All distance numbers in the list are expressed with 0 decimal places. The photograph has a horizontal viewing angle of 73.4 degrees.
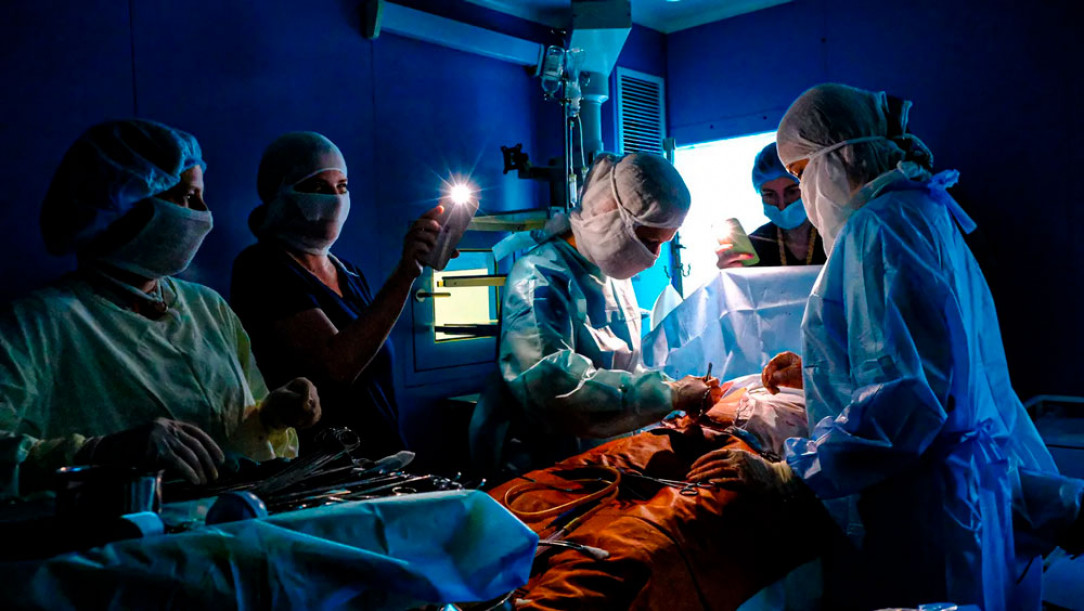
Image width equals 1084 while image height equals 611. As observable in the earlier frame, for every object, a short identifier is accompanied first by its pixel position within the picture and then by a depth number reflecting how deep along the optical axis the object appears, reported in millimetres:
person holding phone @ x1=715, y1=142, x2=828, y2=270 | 3271
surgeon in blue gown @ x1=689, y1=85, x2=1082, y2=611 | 1730
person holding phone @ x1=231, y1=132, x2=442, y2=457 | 2096
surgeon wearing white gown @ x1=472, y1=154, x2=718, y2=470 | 2355
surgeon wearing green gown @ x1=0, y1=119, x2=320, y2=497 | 1369
